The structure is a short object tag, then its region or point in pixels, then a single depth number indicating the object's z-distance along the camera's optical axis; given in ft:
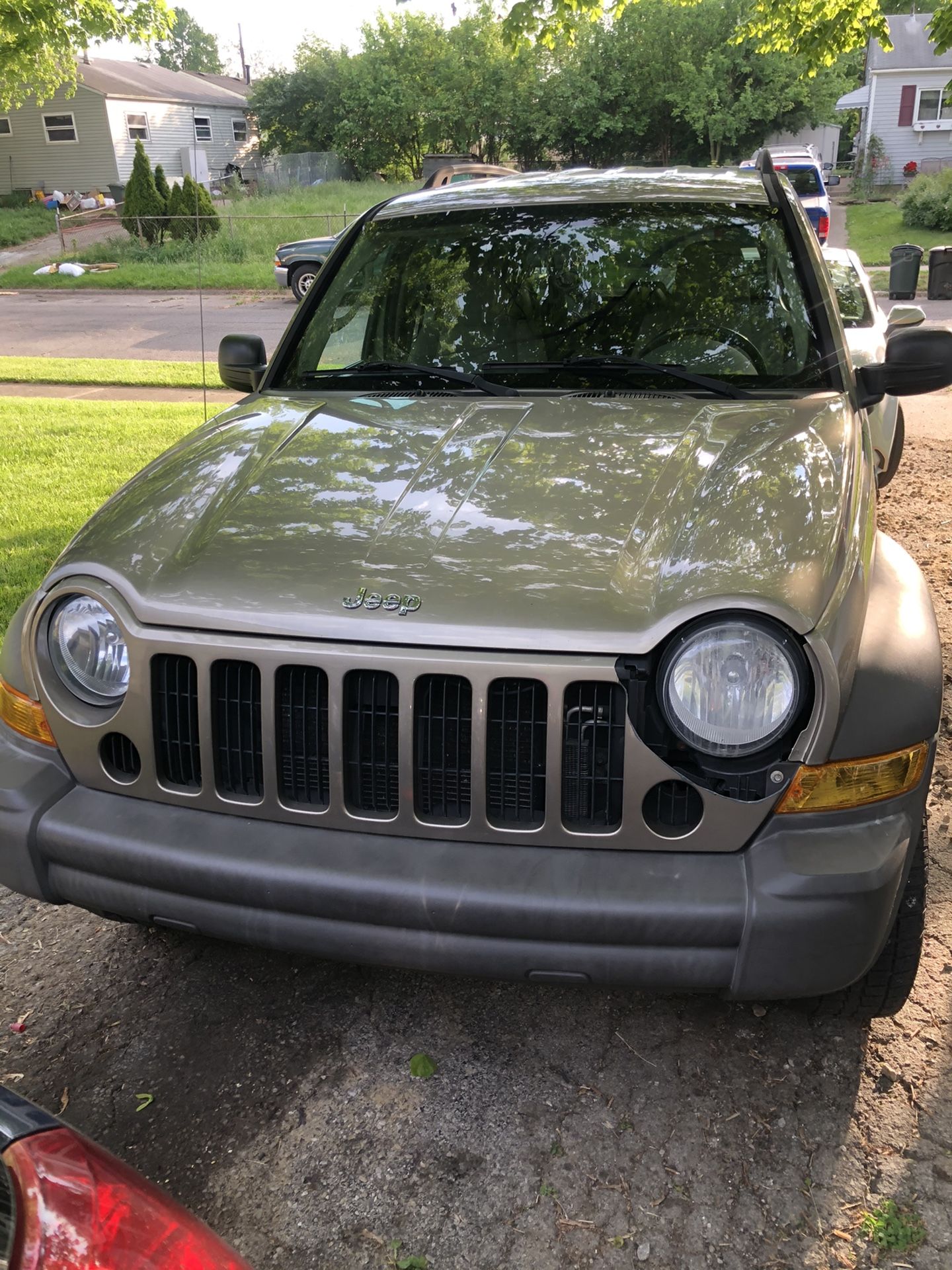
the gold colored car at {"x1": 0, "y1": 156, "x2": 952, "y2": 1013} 6.61
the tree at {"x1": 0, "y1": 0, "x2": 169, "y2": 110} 33.71
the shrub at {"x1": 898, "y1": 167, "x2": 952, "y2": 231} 76.43
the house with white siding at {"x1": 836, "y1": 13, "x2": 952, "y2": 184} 120.26
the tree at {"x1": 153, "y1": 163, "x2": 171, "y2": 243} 80.69
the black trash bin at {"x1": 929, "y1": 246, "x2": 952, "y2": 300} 51.75
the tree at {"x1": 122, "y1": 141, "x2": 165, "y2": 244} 79.82
